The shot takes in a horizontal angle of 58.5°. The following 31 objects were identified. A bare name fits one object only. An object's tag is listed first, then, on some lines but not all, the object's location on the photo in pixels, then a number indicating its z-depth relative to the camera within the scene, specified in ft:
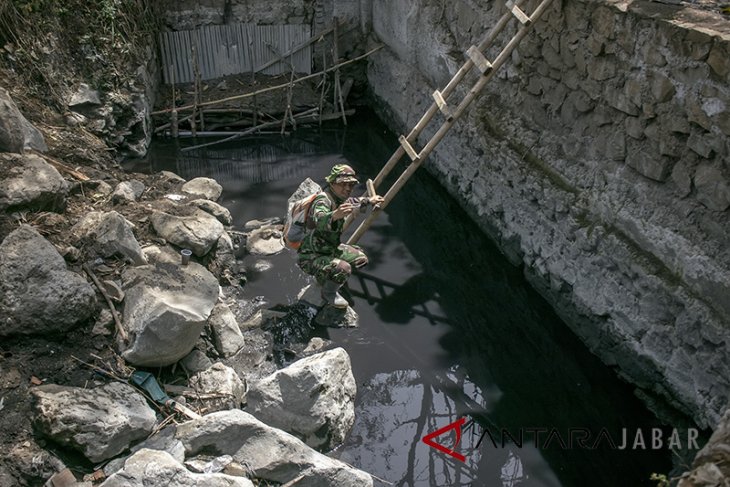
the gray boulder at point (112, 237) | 19.66
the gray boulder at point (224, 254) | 23.90
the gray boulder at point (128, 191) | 23.21
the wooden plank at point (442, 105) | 23.03
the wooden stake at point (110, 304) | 17.49
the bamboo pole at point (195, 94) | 35.04
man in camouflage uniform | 21.22
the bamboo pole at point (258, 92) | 34.81
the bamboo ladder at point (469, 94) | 22.07
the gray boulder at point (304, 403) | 17.49
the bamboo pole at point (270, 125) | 35.45
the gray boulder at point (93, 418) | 14.78
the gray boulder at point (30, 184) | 19.33
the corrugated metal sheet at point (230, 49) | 37.29
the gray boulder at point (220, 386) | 17.87
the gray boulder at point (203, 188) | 28.17
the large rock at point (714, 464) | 9.13
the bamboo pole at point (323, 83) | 37.52
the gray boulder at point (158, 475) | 13.42
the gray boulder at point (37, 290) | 16.29
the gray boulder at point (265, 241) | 25.71
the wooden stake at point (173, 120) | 34.65
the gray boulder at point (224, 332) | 20.34
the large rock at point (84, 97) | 29.81
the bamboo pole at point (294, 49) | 38.52
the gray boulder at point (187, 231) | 22.03
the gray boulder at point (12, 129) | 21.00
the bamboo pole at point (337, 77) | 37.88
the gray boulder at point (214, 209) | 26.23
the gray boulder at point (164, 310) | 17.21
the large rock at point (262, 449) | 15.46
